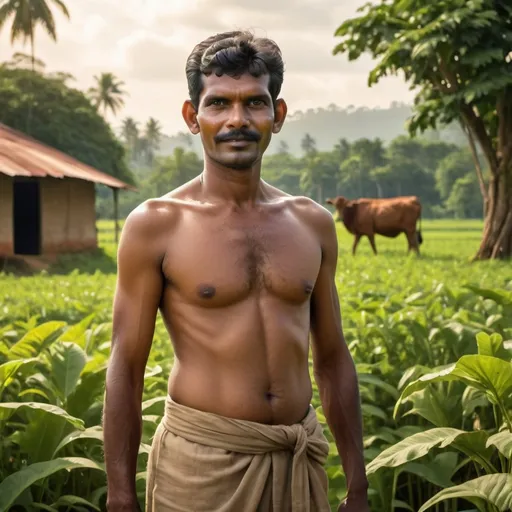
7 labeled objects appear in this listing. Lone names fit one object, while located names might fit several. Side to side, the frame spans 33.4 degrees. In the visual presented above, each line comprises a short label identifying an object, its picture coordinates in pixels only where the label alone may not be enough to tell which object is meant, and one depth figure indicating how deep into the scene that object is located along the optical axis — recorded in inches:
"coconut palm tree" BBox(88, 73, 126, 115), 2148.1
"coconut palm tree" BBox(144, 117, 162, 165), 3705.7
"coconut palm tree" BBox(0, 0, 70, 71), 1317.7
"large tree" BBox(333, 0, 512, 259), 605.0
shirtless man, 74.3
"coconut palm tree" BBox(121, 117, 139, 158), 4052.7
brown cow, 908.0
